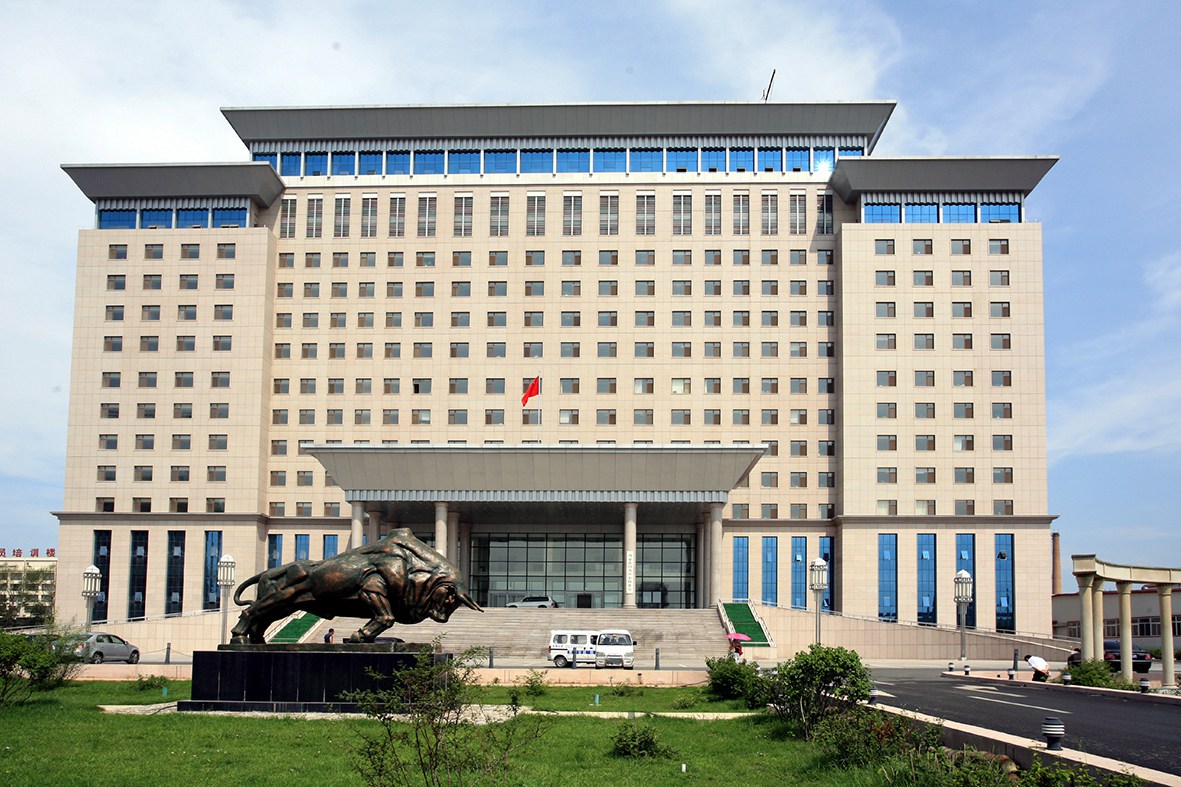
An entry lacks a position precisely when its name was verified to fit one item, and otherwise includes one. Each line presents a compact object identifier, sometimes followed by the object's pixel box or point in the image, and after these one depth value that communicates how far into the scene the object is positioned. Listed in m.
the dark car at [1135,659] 43.81
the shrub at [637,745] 18.80
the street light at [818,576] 46.84
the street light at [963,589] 46.94
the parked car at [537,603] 58.69
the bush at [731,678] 28.92
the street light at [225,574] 46.78
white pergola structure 38.94
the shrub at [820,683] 20.52
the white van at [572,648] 41.78
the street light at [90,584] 47.53
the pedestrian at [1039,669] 35.34
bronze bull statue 26.58
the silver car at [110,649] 41.03
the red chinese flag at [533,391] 61.81
